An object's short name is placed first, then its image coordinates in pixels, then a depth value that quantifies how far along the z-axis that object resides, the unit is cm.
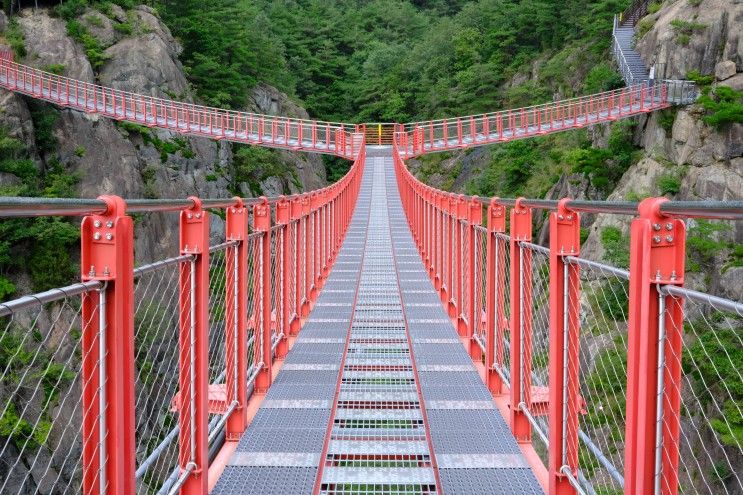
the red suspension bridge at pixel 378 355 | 210
